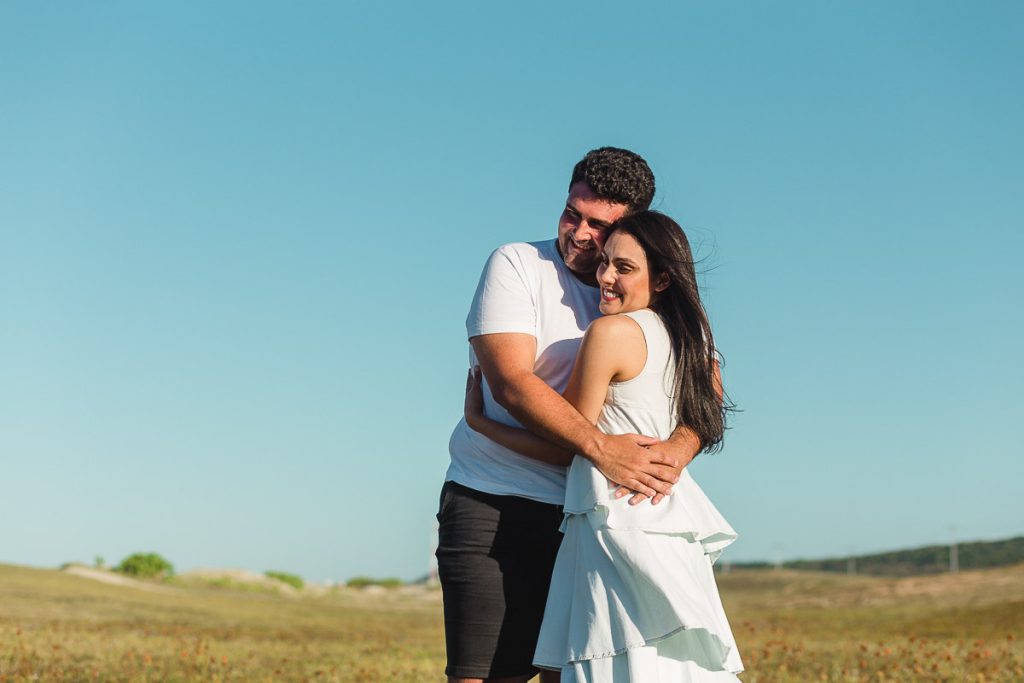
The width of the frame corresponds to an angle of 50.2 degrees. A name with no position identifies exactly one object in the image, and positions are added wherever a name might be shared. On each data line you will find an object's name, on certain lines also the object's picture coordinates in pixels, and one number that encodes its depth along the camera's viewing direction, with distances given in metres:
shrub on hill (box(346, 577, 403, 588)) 58.36
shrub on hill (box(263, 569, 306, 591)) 51.29
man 4.70
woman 4.24
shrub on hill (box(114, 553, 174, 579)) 46.38
